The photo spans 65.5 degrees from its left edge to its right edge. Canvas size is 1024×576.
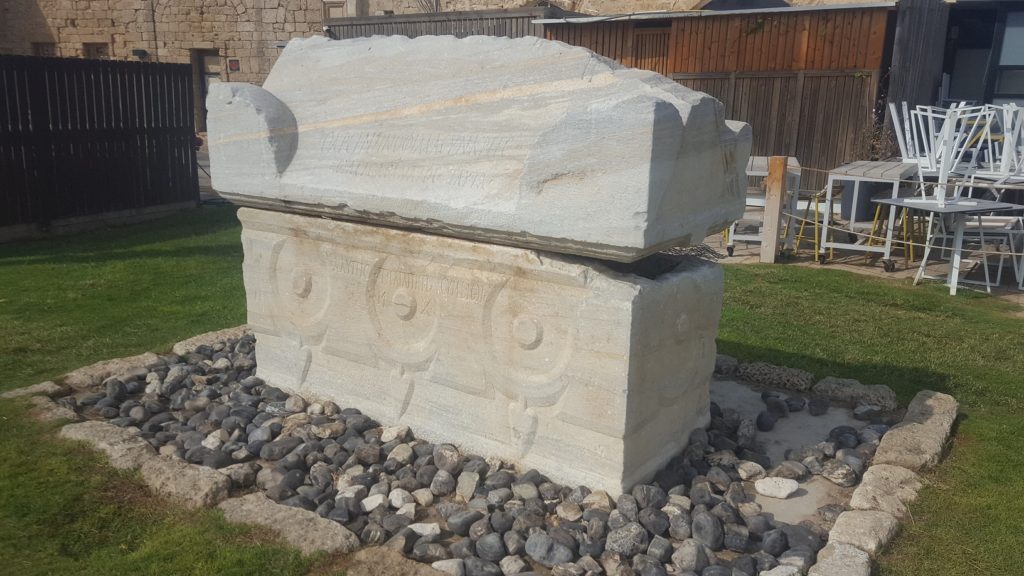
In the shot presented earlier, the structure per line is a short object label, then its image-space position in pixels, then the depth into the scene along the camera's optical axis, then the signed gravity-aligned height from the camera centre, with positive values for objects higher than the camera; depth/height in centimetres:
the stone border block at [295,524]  248 -131
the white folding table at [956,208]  595 -54
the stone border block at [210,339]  445 -130
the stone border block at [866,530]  249 -125
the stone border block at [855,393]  372 -122
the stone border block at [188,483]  277 -130
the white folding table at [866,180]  688 -42
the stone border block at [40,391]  365 -131
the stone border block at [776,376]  395 -123
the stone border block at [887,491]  273 -124
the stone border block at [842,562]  233 -126
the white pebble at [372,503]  280 -134
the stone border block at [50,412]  340 -131
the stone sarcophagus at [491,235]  268 -45
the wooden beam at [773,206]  705 -69
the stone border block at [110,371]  391 -132
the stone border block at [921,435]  306 -120
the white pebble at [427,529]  262 -134
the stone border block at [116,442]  302 -130
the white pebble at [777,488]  289 -129
